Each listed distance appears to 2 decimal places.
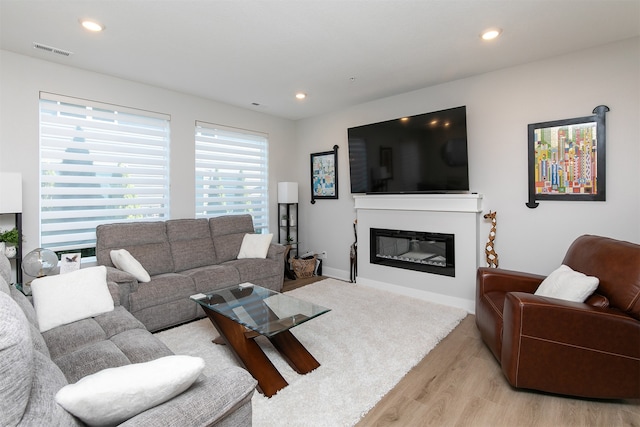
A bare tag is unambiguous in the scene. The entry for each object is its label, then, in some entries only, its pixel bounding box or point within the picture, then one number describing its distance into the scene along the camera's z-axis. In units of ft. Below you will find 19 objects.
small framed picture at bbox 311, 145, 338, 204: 16.34
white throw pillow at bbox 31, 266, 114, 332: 6.80
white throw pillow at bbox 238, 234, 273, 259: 13.48
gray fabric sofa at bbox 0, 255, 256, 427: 2.56
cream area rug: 6.22
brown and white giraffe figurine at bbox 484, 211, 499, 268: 11.36
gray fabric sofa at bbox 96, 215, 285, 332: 9.59
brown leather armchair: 6.07
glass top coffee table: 6.90
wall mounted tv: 11.59
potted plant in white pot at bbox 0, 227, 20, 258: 9.08
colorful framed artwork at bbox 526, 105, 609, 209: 9.39
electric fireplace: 12.47
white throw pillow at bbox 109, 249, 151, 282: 9.81
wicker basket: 16.11
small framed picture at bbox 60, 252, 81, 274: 9.82
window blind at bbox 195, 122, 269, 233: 14.35
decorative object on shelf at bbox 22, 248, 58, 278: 9.05
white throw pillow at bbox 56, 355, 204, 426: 3.03
